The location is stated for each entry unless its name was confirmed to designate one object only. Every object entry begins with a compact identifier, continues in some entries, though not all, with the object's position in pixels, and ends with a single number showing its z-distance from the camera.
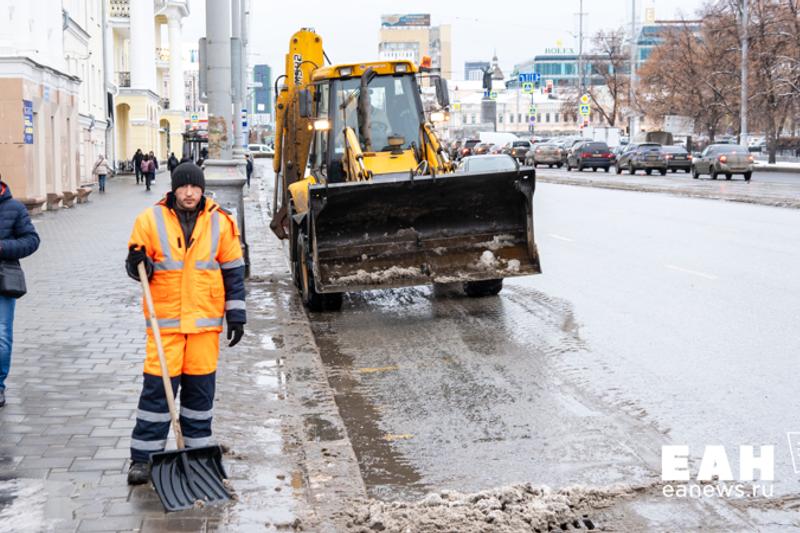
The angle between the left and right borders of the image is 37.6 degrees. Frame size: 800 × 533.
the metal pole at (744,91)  58.22
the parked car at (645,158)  53.41
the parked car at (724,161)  47.62
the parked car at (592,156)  60.78
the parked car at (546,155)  66.56
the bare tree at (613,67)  103.38
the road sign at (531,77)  95.88
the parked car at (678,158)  55.00
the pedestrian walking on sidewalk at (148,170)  45.73
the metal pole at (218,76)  16.61
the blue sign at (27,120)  28.32
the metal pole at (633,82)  77.81
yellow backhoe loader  12.37
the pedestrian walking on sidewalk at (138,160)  51.84
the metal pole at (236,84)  25.89
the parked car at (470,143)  78.00
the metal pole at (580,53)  100.38
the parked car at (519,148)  70.56
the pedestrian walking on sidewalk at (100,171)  44.84
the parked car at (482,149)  68.44
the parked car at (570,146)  63.51
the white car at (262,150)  98.94
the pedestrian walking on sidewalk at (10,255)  8.00
